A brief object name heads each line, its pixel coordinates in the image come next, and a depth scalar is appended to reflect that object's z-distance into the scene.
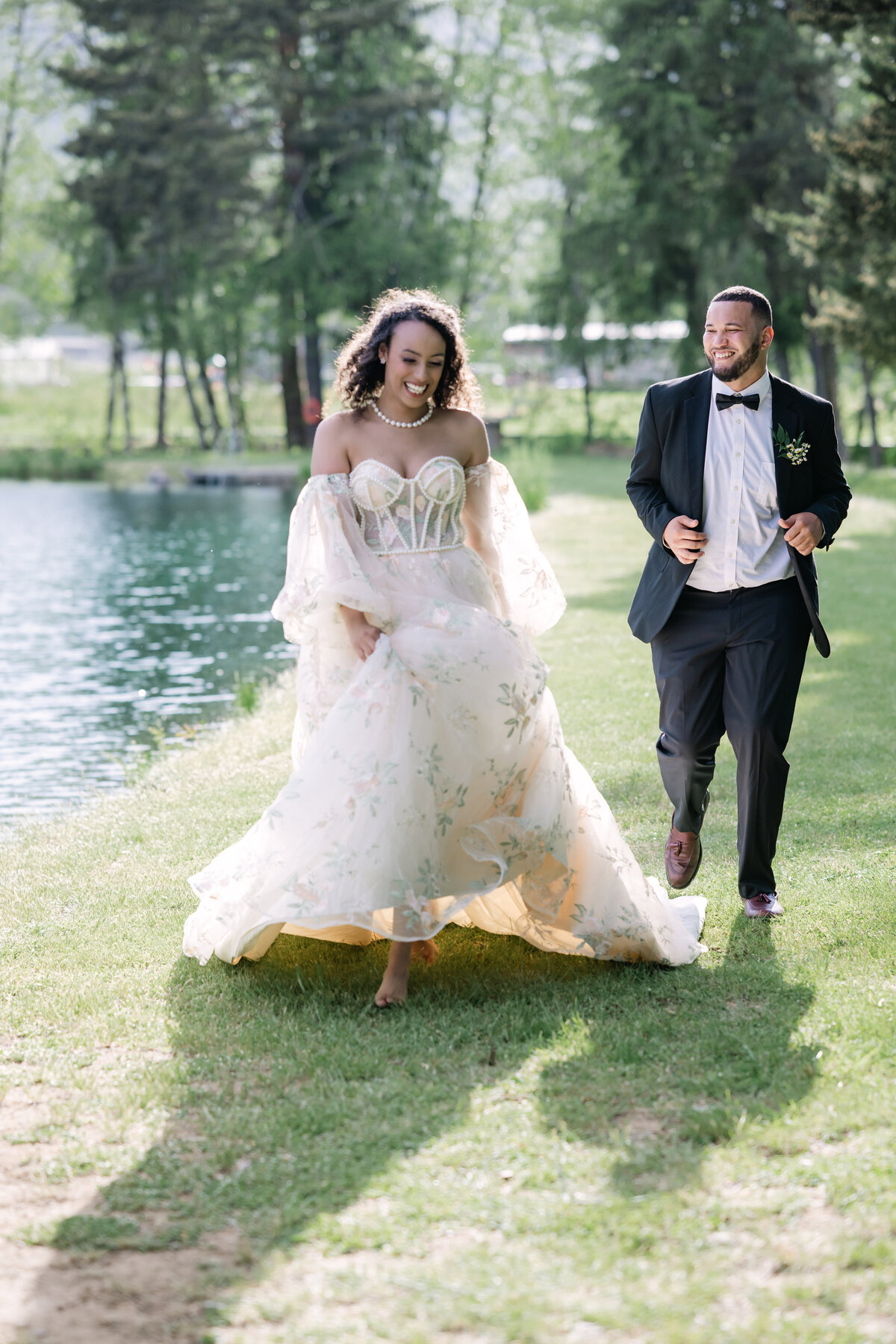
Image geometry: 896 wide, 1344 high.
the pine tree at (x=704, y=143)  31.22
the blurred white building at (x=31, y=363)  56.66
